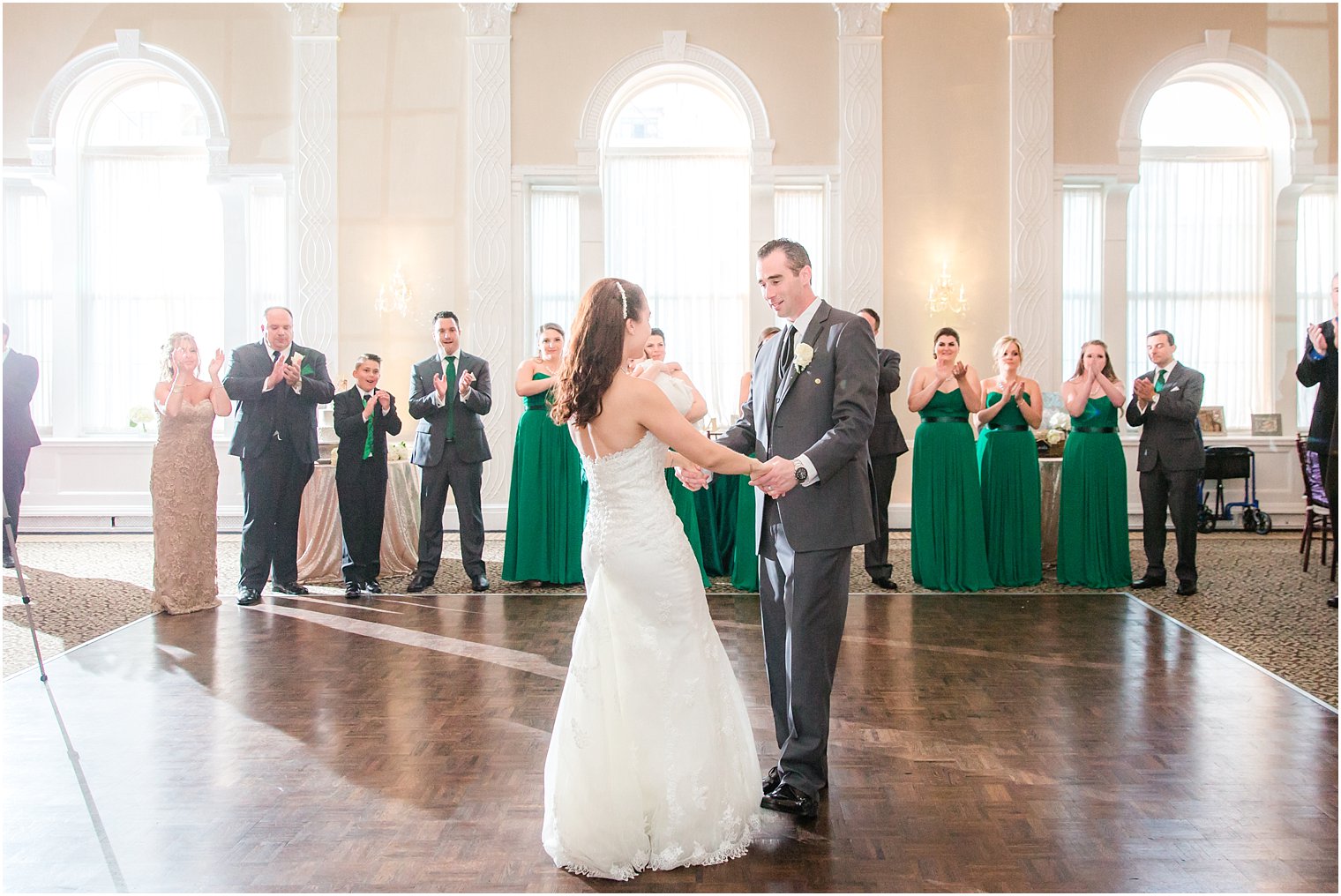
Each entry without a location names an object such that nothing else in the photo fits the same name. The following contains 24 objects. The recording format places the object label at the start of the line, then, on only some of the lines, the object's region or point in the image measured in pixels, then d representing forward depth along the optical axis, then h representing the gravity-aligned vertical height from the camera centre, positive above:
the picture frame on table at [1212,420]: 10.12 +0.05
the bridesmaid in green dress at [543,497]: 6.71 -0.46
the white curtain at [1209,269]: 10.41 +1.57
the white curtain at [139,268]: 10.59 +1.64
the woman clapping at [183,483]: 6.09 -0.33
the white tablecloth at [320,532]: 7.27 -0.74
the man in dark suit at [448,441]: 6.78 -0.09
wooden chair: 7.50 -0.54
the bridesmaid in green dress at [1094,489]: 6.77 -0.43
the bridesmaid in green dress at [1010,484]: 6.84 -0.39
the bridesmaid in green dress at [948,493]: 6.68 -0.44
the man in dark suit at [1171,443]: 6.59 -0.12
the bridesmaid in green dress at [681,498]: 6.60 -0.47
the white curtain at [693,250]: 10.41 +1.78
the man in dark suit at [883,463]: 6.74 -0.25
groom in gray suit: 3.08 -0.21
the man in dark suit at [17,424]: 6.93 +0.03
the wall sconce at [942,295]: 9.89 +1.25
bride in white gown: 2.71 -0.68
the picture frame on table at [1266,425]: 10.07 -0.01
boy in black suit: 6.70 -0.30
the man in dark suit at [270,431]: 6.43 -0.02
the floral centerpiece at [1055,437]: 7.76 -0.09
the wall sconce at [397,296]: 9.88 +1.25
